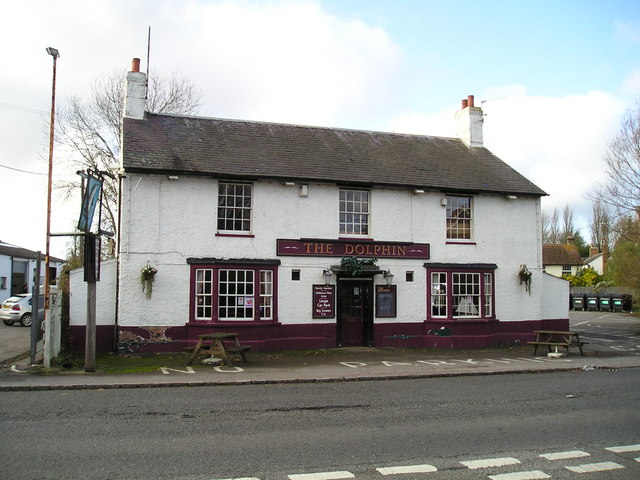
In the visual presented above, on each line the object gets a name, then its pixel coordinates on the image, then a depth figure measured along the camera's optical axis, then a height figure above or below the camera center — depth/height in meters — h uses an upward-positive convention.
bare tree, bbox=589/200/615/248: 56.35 +7.05
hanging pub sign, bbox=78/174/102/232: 13.27 +1.88
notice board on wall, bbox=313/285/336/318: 17.78 -0.52
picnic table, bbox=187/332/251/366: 14.28 -1.67
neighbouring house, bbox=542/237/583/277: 61.53 +2.76
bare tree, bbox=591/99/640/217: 27.91 +5.47
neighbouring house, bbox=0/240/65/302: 46.12 +1.10
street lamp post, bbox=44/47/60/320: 15.73 +2.88
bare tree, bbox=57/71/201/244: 30.92 +7.59
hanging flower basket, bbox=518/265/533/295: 19.83 +0.32
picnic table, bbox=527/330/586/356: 17.03 -1.72
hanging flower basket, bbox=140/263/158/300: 16.14 +0.15
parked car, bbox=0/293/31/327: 29.62 -1.56
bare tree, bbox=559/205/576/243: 78.00 +8.11
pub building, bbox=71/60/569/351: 16.58 +1.33
